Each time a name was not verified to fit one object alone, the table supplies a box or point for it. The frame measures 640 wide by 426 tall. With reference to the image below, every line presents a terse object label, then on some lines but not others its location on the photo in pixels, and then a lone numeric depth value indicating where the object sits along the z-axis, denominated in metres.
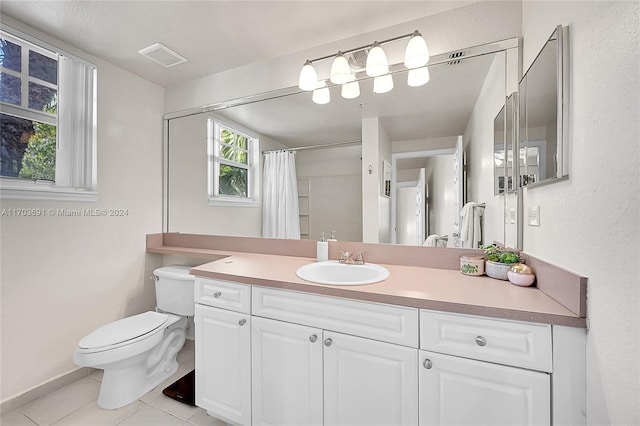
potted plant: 1.20
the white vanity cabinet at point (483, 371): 0.83
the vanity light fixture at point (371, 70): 1.39
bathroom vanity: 0.83
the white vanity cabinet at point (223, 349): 1.28
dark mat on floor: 1.60
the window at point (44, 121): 1.54
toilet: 1.47
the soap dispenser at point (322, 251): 1.67
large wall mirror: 1.40
